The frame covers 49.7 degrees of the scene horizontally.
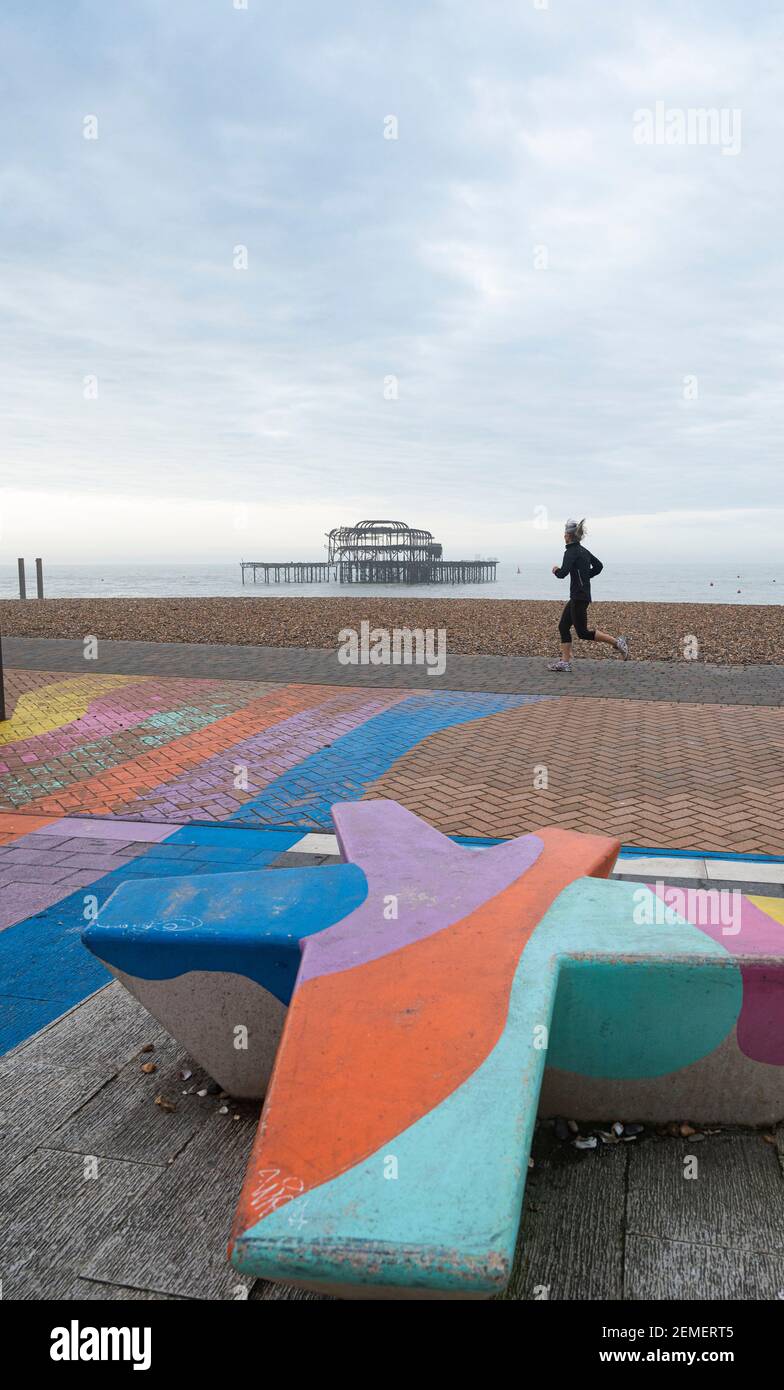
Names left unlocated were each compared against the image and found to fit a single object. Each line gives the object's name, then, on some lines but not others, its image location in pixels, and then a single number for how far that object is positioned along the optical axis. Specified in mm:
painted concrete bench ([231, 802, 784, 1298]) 1653
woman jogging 10734
